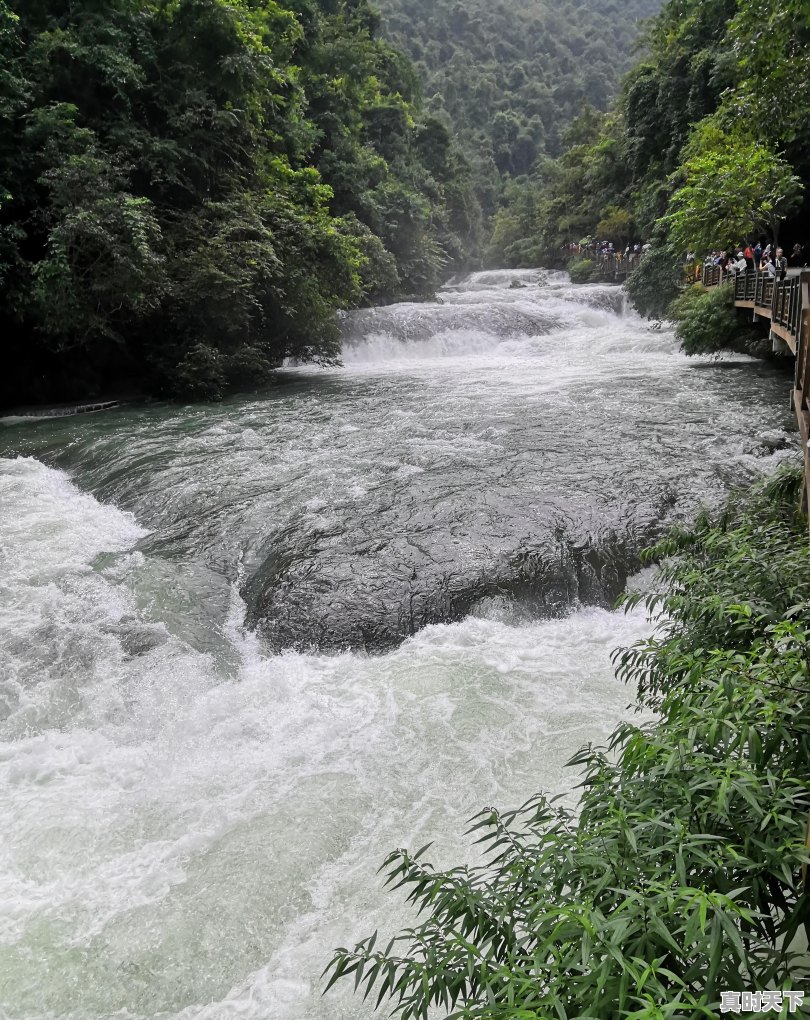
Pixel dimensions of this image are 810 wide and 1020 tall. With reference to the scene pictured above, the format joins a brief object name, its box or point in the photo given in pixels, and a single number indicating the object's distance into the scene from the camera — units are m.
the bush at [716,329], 15.12
